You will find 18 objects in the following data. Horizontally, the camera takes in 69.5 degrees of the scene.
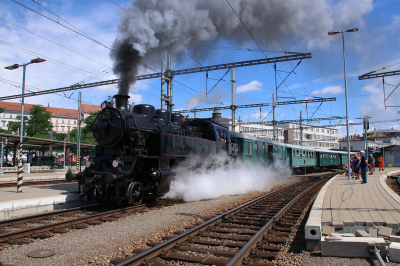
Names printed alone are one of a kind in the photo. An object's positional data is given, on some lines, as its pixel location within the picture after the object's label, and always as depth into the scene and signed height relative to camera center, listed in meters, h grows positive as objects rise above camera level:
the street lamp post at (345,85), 15.70 +4.16
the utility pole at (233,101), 25.48 +5.10
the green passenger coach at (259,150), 15.74 +0.47
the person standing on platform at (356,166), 16.84 -0.53
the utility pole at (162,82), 13.95 +3.64
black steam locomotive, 7.88 +0.04
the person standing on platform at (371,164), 20.91 -0.52
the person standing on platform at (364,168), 13.10 -0.50
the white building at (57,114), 75.81 +11.68
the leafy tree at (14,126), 58.23 +6.20
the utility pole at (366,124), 24.40 +2.81
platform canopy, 20.99 +1.21
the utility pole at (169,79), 13.71 +3.93
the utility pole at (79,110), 22.61 +3.71
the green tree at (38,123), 59.25 +6.94
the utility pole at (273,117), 30.56 +4.44
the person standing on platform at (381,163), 26.55 -0.60
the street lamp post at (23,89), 9.77 +3.98
